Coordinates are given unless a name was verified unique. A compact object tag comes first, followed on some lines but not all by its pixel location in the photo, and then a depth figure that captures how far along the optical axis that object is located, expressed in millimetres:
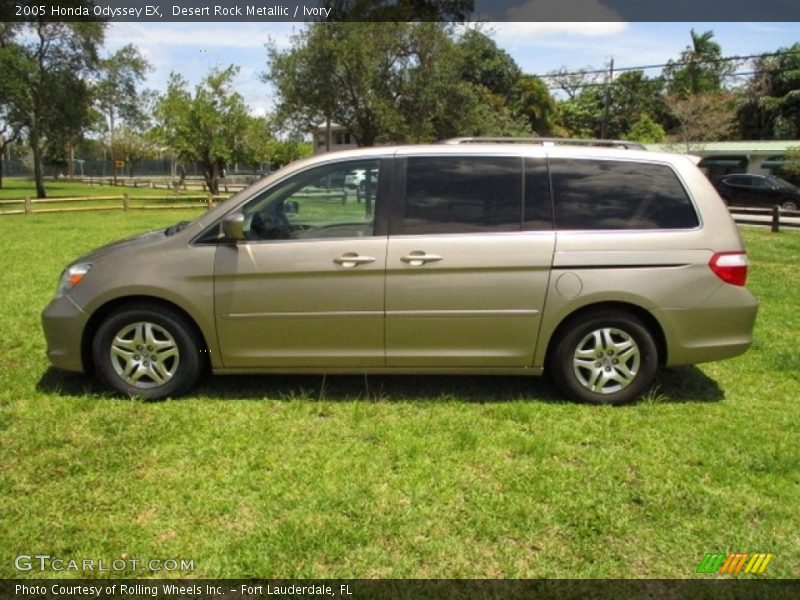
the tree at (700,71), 50219
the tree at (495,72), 48231
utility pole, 47312
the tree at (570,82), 55812
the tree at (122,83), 32875
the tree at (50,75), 26984
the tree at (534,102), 49312
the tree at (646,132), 43903
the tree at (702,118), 41406
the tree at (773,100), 41312
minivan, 4215
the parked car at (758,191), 23750
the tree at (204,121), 31375
